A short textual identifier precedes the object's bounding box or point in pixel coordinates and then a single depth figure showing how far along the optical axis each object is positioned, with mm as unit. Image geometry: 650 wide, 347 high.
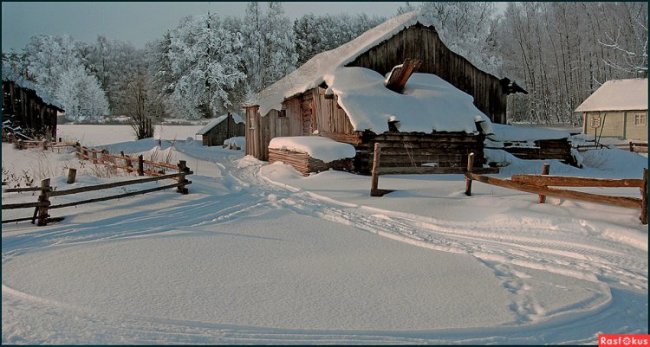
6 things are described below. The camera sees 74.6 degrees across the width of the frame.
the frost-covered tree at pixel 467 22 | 34594
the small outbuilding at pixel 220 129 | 39031
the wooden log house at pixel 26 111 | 28422
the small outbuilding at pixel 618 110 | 35116
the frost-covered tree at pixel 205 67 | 35312
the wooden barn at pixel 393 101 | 16766
